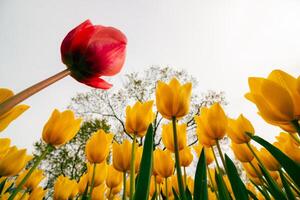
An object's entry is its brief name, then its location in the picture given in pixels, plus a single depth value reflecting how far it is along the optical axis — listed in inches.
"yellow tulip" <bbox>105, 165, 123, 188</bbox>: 24.2
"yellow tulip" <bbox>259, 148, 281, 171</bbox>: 20.7
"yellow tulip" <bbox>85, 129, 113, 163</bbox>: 21.1
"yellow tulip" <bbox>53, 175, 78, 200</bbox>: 22.9
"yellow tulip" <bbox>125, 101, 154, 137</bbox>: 19.6
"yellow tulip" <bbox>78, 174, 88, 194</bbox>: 25.2
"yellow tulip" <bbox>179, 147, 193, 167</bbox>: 24.6
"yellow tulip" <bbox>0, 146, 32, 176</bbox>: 19.4
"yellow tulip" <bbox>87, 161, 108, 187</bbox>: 23.4
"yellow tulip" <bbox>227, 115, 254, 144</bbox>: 20.1
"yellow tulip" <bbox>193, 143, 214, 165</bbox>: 24.8
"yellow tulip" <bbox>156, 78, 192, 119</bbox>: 18.1
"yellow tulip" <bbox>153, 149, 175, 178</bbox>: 22.2
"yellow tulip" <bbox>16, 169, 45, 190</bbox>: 24.3
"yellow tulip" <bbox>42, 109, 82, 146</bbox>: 18.6
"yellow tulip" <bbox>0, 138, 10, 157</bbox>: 19.5
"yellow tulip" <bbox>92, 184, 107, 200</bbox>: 25.4
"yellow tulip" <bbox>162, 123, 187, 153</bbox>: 21.2
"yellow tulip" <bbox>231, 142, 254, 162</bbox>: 21.7
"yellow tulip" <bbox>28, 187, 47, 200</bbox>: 22.5
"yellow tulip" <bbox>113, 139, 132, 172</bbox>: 20.4
